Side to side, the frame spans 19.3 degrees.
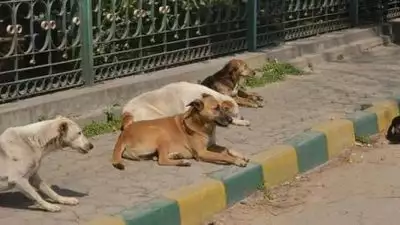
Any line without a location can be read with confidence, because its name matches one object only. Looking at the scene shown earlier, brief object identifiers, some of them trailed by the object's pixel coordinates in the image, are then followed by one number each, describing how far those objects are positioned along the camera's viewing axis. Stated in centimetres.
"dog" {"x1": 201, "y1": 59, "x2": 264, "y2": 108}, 1173
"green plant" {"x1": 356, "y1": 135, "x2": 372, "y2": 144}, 1080
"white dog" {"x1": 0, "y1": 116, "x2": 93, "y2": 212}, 704
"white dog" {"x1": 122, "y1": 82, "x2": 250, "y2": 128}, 991
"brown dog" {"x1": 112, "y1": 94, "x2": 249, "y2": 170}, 881
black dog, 1081
